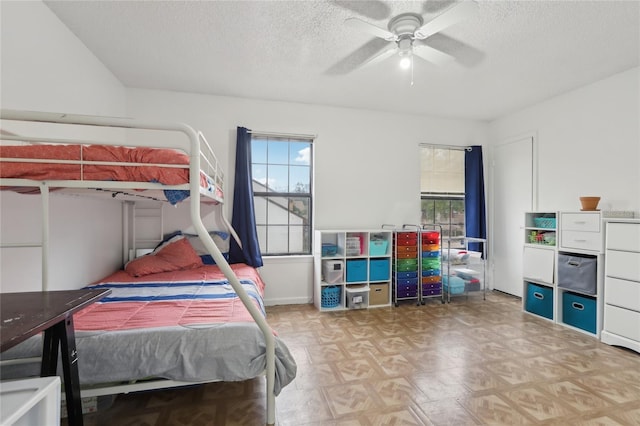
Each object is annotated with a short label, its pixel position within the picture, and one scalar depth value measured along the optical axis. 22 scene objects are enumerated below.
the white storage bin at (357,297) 3.74
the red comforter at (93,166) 1.50
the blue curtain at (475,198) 4.50
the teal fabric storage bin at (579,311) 2.98
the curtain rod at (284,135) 3.87
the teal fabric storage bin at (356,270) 3.80
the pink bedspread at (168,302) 1.75
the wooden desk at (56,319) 1.00
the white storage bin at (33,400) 0.80
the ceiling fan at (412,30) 1.86
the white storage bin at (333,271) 3.73
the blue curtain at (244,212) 3.68
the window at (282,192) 4.01
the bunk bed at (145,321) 1.49
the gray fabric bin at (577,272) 2.96
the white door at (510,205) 4.14
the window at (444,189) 4.59
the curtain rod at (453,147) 4.53
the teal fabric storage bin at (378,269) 3.88
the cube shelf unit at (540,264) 3.39
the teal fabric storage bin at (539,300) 3.40
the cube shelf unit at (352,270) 3.75
